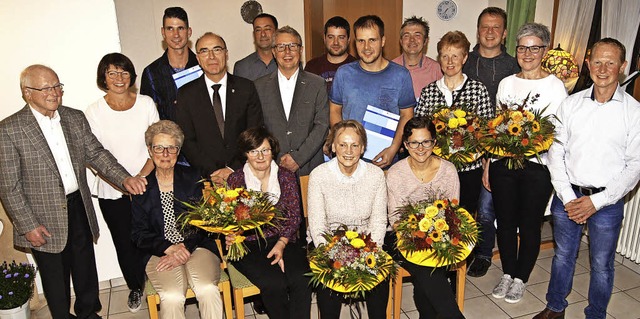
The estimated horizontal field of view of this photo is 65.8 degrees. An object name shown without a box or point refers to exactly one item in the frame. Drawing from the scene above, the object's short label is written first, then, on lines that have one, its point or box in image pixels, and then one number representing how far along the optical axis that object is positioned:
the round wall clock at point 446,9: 7.39
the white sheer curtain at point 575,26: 5.80
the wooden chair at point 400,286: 3.38
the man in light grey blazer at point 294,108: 3.86
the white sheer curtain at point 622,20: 5.15
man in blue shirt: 3.80
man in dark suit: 3.71
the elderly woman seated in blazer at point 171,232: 3.17
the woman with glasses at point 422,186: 3.22
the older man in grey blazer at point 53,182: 3.09
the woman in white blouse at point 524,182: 3.49
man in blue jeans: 3.00
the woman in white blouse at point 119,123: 3.57
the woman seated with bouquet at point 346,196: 3.27
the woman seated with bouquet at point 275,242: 3.20
